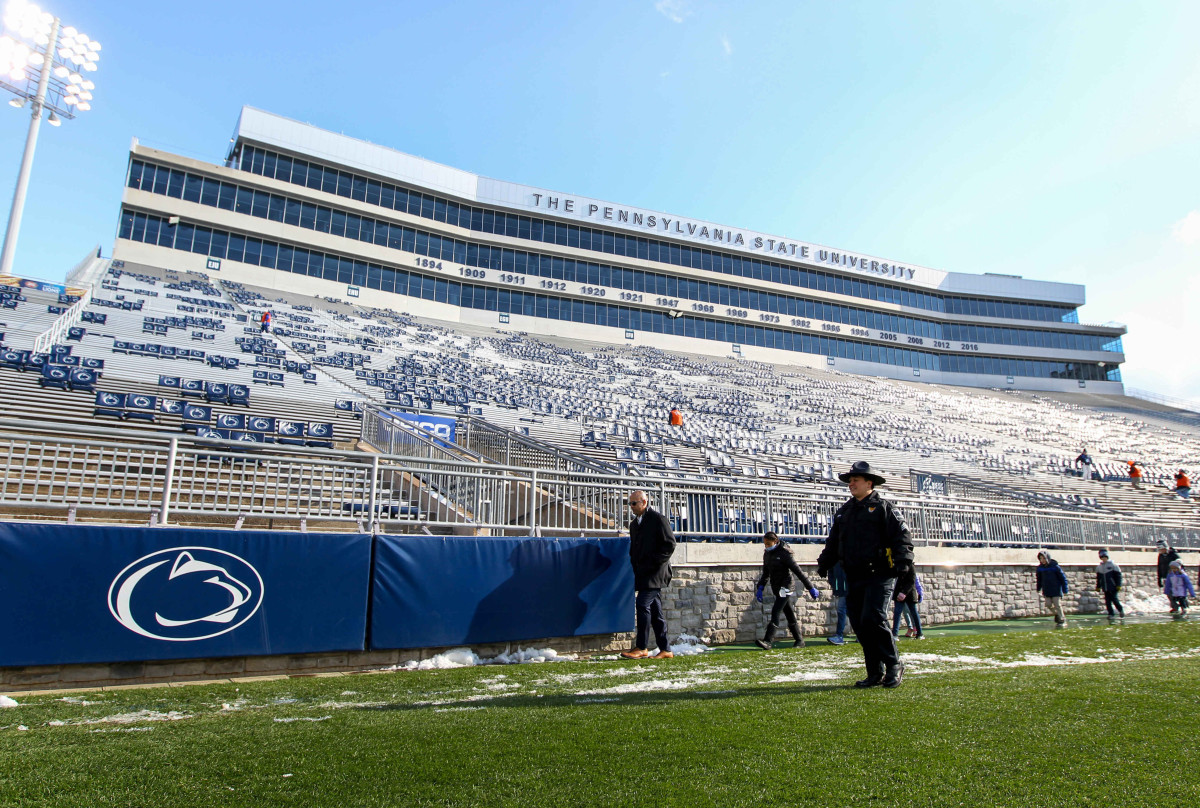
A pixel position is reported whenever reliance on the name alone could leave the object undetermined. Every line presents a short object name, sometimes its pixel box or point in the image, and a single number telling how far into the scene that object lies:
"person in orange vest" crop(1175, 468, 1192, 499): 25.98
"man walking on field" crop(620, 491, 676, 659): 7.91
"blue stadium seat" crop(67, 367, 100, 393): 14.77
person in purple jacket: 12.93
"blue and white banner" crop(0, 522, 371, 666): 5.82
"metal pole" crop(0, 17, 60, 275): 37.91
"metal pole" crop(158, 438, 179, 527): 6.74
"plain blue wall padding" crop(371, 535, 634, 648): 7.36
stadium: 4.80
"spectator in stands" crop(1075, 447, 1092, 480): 28.42
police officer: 5.36
